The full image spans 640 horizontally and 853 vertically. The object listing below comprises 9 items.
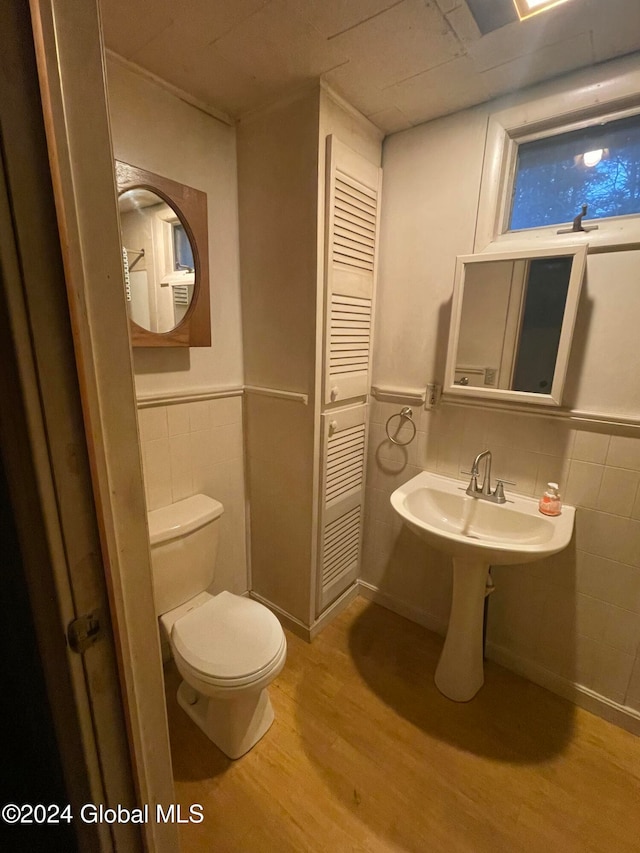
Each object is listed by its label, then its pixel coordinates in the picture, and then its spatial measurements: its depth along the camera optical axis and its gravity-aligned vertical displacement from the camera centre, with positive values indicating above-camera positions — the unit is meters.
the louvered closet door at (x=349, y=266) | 1.44 +0.25
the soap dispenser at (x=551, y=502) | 1.40 -0.60
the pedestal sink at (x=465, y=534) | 1.33 -0.73
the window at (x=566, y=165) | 1.23 +0.58
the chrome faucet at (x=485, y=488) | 1.51 -0.61
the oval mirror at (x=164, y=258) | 1.28 +0.23
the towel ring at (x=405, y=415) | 1.76 -0.38
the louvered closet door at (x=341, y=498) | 1.69 -0.78
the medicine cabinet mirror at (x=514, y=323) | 1.30 +0.03
